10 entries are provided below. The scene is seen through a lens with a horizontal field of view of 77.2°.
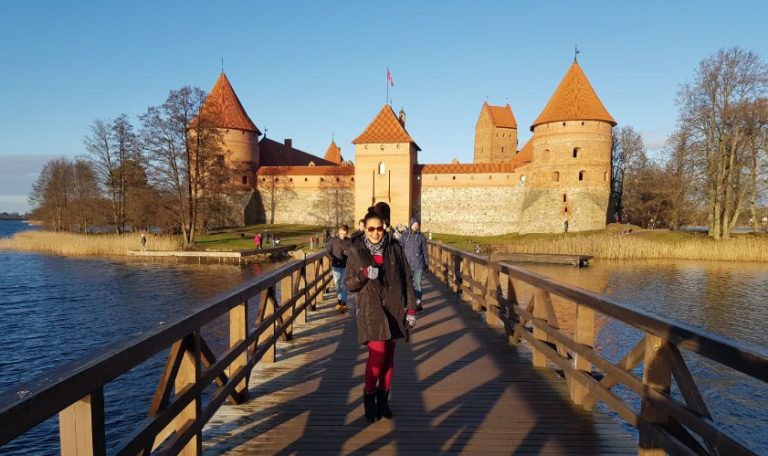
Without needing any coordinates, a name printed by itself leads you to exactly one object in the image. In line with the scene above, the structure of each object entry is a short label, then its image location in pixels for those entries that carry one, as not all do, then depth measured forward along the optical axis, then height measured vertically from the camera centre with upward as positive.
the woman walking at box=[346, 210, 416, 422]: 3.47 -0.70
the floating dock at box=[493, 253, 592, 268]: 24.84 -2.56
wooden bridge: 1.81 -1.45
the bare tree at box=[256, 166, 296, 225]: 43.19 +1.98
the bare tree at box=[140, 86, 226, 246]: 29.45 +3.58
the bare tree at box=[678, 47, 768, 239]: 27.14 +4.48
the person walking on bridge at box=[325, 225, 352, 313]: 7.65 -0.80
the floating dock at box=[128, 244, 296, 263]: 25.62 -2.42
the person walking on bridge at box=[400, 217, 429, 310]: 7.94 -0.65
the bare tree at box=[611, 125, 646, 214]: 44.41 +4.88
